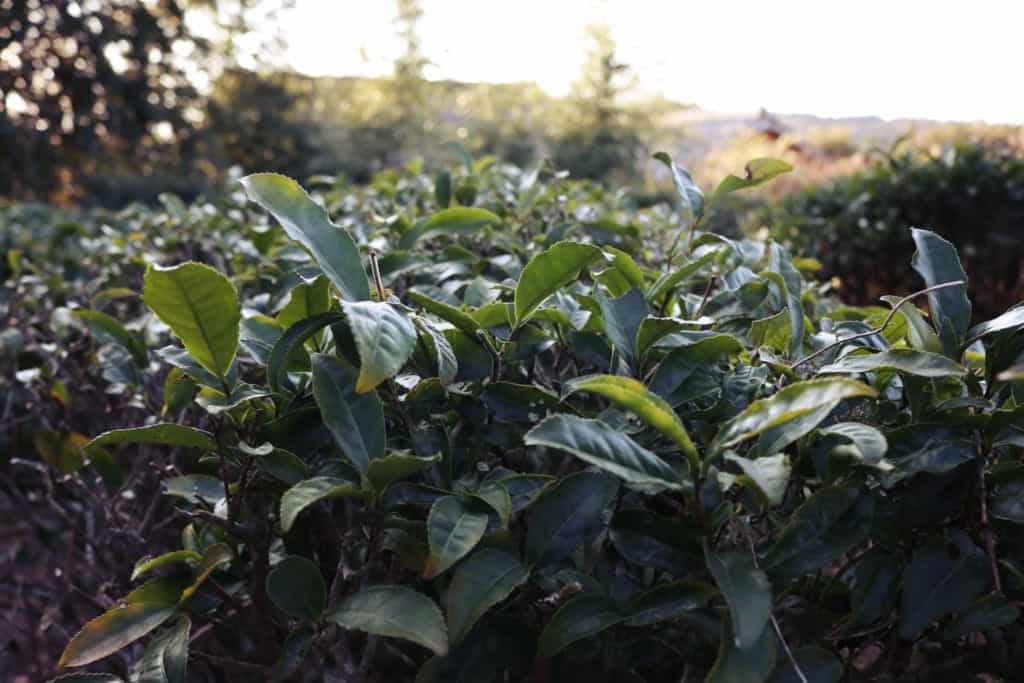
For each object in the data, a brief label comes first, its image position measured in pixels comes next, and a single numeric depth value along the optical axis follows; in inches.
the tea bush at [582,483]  32.1
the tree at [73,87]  605.9
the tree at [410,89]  724.7
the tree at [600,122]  698.8
